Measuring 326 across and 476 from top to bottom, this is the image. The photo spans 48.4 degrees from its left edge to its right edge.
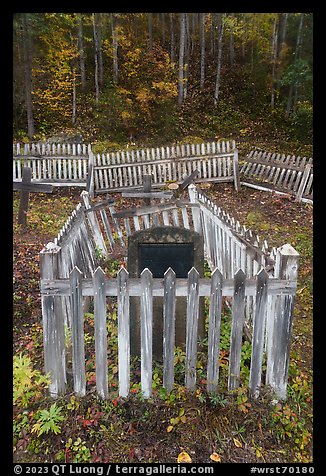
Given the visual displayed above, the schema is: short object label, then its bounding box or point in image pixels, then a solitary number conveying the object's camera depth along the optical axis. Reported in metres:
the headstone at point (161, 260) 4.23
